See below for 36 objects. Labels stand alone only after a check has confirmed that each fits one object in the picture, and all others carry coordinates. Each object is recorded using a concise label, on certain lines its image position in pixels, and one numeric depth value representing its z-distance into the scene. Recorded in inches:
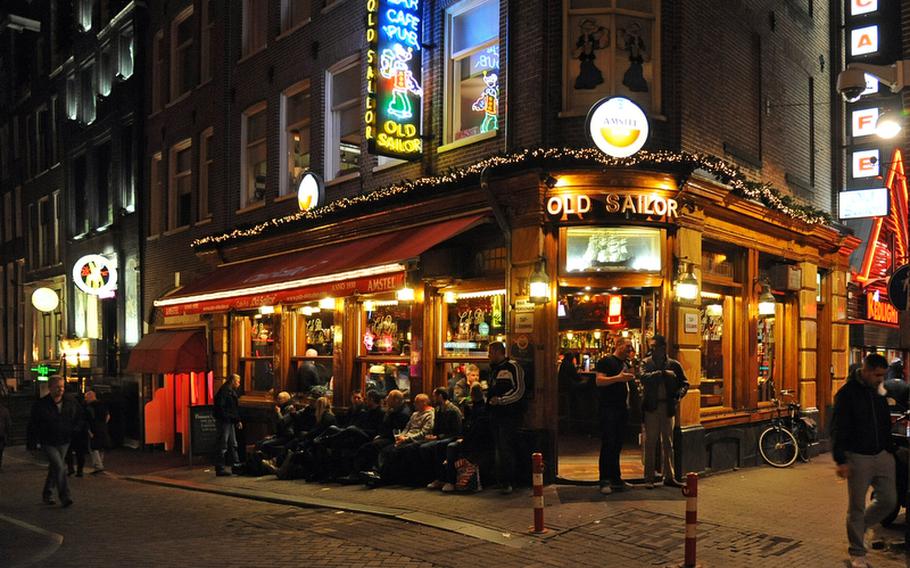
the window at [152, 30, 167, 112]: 907.4
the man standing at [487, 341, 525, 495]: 427.5
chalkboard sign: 598.5
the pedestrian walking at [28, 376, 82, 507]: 463.5
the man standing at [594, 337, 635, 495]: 420.8
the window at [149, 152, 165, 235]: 904.9
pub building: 446.6
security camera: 429.4
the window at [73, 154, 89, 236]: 1074.1
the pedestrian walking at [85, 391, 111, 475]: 618.8
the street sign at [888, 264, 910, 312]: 359.9
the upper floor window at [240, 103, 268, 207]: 755.2
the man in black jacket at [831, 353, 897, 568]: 284.8
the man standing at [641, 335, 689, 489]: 423.8
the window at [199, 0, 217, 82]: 826.8
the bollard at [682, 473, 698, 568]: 265.3
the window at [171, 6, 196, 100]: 871.1
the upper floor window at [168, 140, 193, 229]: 869.2
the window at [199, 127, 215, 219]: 830.5
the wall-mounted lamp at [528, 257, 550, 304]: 440.5
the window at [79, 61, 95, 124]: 1058.1
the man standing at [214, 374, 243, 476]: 579.8
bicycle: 520.7
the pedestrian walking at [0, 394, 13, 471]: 590.6
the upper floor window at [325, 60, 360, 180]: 628.4
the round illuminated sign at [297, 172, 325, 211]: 641.6
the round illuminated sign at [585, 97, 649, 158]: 432.5
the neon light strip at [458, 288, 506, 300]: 498.3
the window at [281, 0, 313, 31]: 693.3
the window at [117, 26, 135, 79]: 963.3
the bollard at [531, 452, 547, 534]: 323.0
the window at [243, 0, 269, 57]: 754.8
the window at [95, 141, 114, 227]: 1010.1
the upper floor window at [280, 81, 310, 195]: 691.4
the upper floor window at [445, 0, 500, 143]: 509.7
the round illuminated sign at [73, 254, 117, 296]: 948.0
